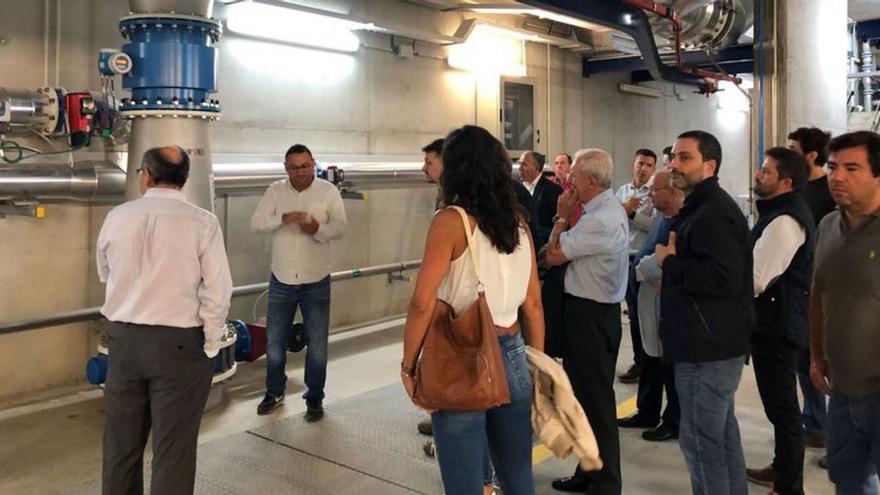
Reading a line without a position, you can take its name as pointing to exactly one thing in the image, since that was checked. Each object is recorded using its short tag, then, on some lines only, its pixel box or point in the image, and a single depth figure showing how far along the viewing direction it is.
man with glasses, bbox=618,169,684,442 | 3.06
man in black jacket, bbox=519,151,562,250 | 4.41
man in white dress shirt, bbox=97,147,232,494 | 2.47
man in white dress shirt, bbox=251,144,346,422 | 4.16
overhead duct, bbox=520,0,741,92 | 5.23
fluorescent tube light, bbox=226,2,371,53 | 5.36
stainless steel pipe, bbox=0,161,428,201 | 3.99
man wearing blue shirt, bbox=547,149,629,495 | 2.82
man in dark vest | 2.82
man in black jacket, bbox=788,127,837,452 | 3.58
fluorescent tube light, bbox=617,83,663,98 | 9.77
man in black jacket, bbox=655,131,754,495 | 2.37
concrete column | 6.18
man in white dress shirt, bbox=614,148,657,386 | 4.60
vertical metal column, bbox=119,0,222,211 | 3.63
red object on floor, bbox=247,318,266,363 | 4.67
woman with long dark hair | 1.96
